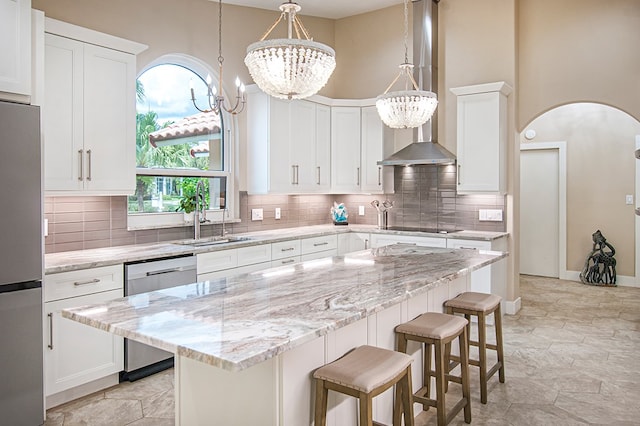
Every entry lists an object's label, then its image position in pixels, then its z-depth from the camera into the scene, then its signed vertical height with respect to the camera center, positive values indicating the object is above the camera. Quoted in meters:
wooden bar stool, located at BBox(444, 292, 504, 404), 3.10 -0.68
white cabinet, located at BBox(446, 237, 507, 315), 4.80 -0.65
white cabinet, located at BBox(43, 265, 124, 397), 2.94 -0.82
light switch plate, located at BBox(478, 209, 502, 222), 5.23 -0.07
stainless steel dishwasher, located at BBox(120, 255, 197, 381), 3.37 -0.55
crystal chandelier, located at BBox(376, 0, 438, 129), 3.12 +0.67
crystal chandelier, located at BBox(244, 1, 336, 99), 2.23 +0.69
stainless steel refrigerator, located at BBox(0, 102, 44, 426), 2.58 -0.32
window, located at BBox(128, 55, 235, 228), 4.21 +0.58
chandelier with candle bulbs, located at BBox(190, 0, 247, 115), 4.76 +1.60
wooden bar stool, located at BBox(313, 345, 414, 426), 1.85 -0.67
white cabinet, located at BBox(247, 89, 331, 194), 4.93 +0.68
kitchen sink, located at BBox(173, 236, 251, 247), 4.14 -0.29
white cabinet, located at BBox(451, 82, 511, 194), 4.96 +0.74
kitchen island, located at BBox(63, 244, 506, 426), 1.57 -0.41
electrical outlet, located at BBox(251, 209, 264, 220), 5.17 -0.06
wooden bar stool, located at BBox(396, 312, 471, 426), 2.54 -0.76
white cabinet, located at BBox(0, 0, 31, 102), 2.65 +0.90
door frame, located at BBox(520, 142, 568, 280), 7.11 +0.08
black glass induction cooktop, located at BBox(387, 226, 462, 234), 5.28 -0.24
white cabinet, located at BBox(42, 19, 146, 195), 3.16 +0.67
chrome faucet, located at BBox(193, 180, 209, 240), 4.36 -0.01
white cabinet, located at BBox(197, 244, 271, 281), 3.89 -0.45
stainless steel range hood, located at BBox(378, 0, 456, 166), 5.36 +1.64
